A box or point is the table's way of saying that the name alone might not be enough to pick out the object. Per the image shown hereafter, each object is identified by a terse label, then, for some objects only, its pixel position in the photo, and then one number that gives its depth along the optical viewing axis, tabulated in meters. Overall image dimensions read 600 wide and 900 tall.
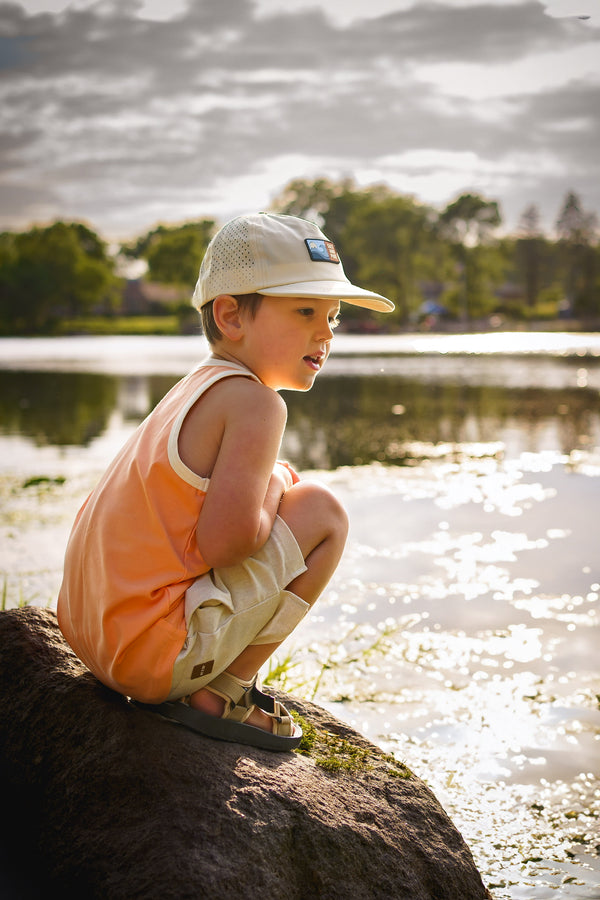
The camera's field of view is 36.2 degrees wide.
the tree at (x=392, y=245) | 73.75
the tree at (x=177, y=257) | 89.62
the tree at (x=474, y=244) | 75.94
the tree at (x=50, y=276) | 68.38
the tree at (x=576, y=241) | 83.50
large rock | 1.94
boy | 2.12
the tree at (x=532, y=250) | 94.00
